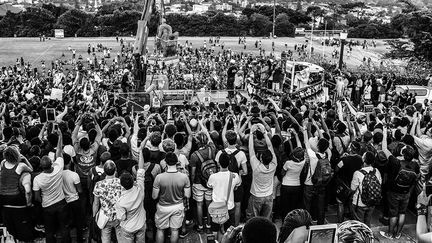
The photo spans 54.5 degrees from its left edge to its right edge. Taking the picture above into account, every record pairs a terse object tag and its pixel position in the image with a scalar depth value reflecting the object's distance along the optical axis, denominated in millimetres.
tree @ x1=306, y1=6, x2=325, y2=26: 107156
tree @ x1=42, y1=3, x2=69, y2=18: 95000
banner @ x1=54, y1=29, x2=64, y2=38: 79212
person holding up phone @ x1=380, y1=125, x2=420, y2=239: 6883
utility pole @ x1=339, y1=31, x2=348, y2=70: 23953
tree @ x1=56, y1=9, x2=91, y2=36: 84788
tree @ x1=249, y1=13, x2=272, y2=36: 94169
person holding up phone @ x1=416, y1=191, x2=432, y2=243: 3900
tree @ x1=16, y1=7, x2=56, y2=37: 84500
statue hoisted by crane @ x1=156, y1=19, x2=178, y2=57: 27953
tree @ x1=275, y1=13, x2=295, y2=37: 92500
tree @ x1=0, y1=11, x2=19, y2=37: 85812
